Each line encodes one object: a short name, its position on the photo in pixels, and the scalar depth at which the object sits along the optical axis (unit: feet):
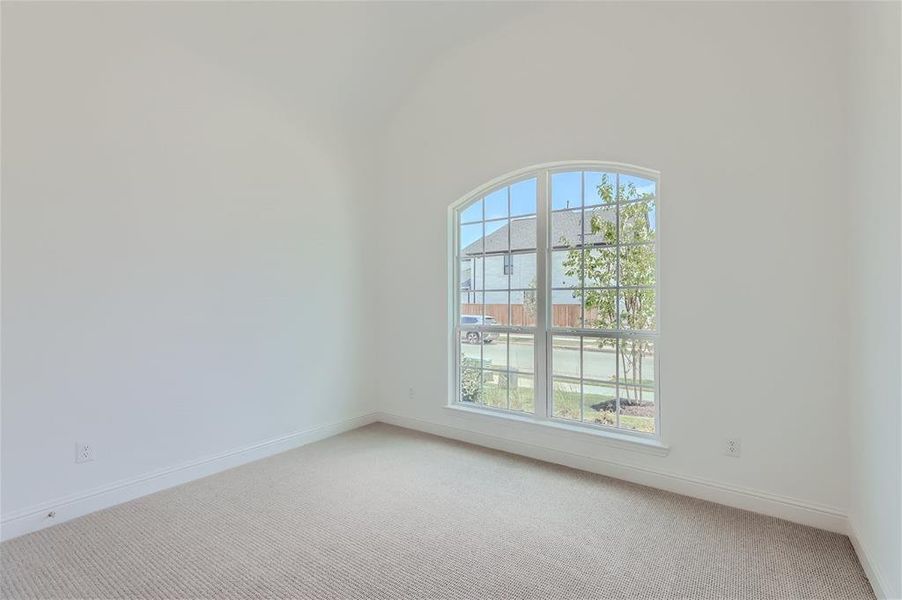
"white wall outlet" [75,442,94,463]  8.44
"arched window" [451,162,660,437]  10.28
